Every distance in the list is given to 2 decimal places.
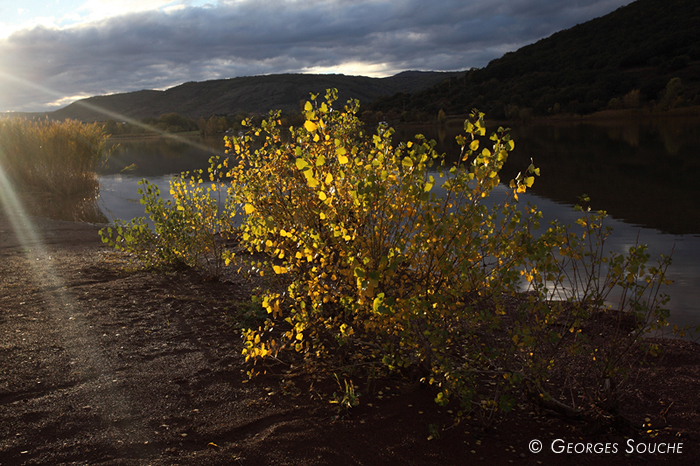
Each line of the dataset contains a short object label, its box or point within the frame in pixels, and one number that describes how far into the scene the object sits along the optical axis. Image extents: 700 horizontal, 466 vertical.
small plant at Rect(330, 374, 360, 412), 3.12
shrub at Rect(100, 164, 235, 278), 6.40
